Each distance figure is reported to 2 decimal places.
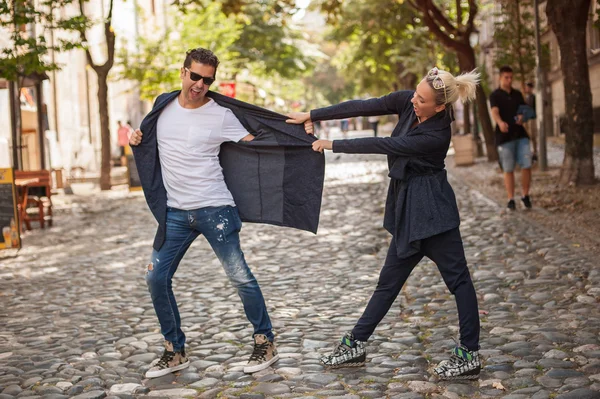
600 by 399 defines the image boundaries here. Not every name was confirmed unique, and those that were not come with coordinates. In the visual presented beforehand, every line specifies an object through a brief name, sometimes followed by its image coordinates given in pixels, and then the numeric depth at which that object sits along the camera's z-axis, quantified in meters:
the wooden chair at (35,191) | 14.76
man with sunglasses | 5.58
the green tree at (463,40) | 21.94
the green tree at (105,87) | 22.50
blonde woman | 5.21
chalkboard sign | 11.96
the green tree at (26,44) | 15.68
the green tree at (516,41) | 22.20
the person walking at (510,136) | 13.03
